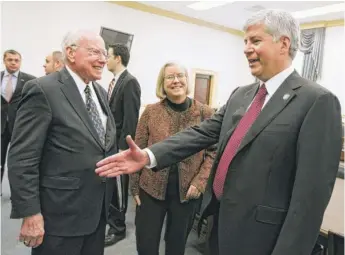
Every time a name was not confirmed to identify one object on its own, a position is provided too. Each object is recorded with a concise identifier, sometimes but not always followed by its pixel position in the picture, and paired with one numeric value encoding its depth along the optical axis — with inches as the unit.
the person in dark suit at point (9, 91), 138.3
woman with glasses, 71.1
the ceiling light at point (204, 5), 252.5
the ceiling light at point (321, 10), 249.4
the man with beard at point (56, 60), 130.7
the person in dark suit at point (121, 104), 103.4
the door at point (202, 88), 325.7
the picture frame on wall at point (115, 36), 245.9
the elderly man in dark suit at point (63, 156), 53.6
